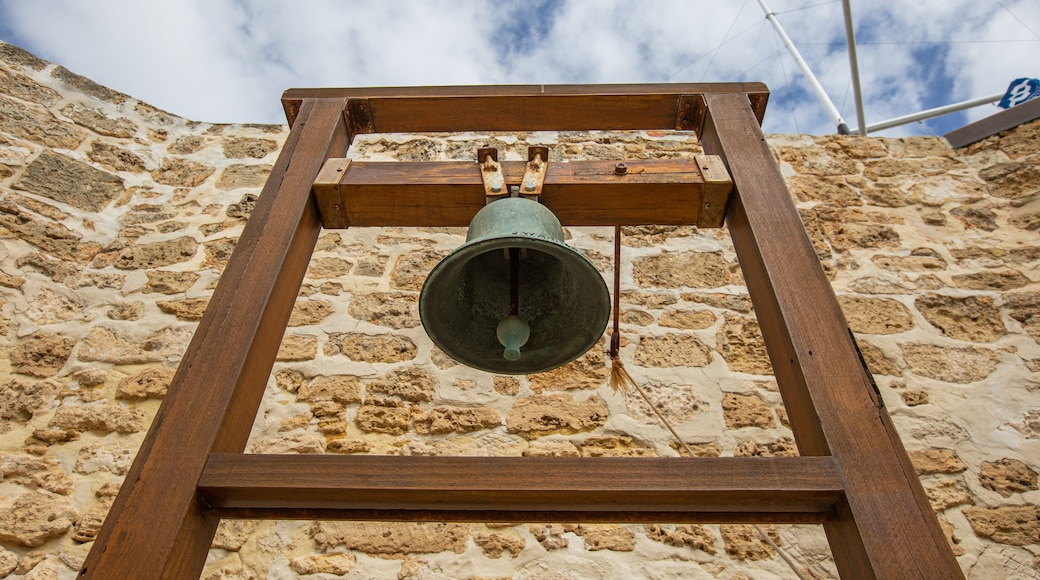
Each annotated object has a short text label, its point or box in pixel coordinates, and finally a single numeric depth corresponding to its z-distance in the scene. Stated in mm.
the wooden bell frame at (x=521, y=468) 1207
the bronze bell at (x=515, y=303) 1685
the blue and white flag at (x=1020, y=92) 5254
